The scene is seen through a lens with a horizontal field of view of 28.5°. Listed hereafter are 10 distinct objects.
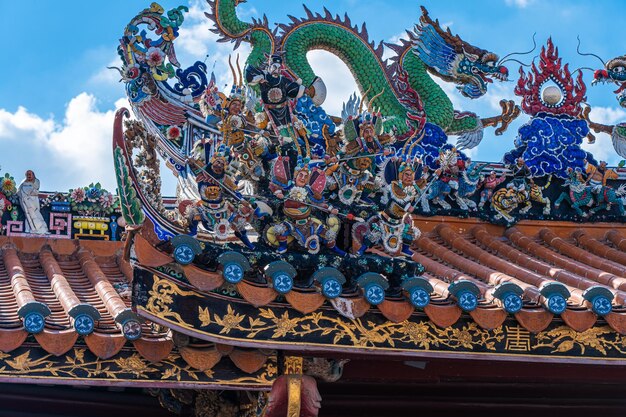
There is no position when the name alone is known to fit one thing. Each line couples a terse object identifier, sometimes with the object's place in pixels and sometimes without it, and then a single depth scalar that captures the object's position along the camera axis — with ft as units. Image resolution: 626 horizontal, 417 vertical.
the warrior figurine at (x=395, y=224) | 26.71
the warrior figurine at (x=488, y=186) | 34.17
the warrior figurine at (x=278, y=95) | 27.86
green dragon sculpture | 35.35
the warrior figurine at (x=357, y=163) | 27.37
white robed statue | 32.48
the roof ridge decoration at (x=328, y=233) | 24.63
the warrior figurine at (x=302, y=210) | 26.32
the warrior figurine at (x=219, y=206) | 25.81
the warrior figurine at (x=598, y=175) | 34.96
